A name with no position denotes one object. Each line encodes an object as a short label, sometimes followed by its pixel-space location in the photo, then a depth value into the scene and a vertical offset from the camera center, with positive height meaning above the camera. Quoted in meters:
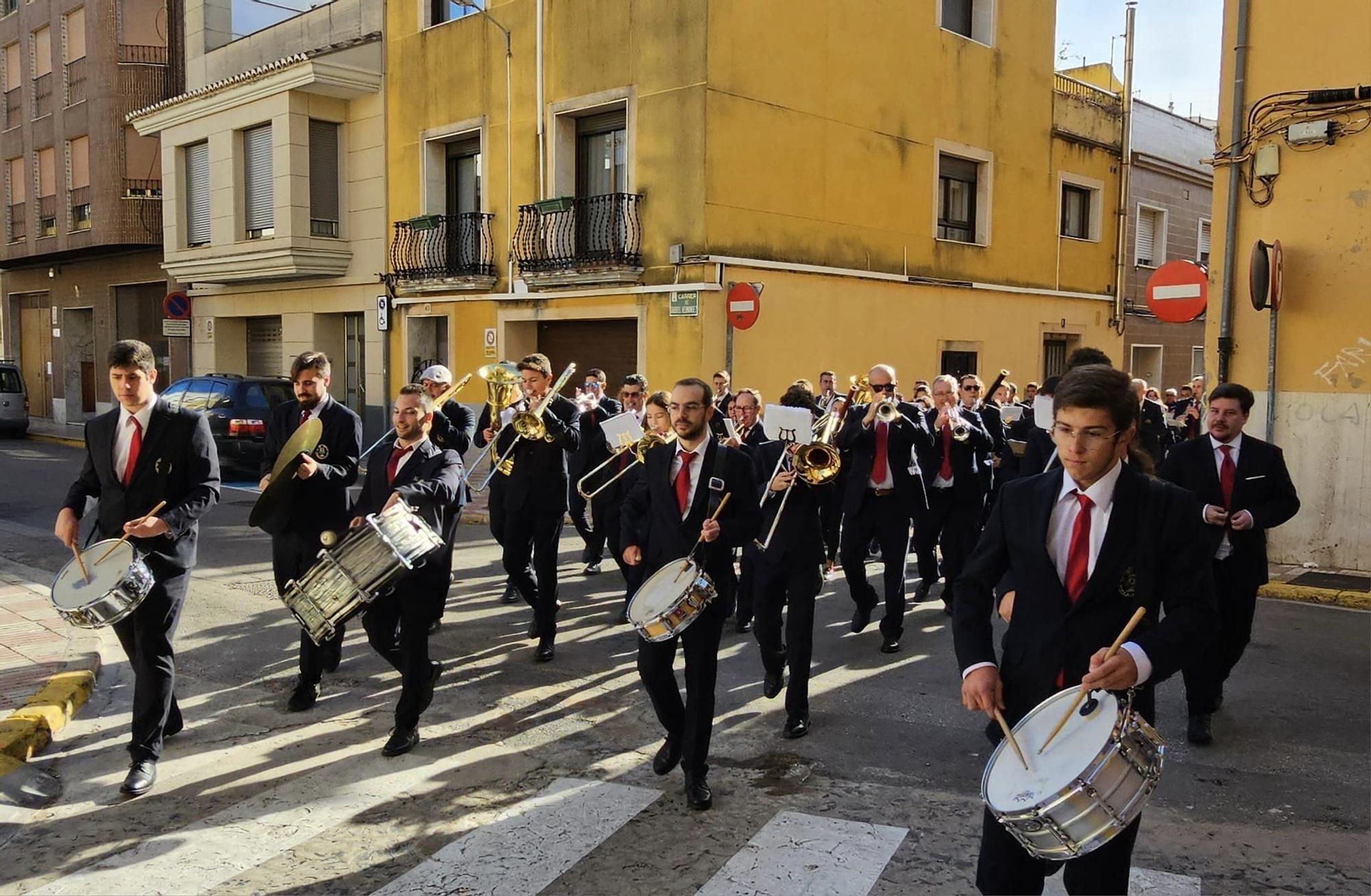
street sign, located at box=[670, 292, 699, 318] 15.59 +0.67
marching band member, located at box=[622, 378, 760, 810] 5.06 -0.83
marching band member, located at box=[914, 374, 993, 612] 8.67 -1.07
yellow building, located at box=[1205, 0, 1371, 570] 10.20 +0.97
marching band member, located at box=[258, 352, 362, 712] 6.30 -0.86
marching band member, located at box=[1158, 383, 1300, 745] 6.04 -0.80
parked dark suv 17.12 -0.94
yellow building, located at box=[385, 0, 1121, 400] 15.77 +2.73
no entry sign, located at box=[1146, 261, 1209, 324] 10.72 +0.63
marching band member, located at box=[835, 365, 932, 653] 8.05 -0.99
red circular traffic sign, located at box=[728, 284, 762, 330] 14.05 +0.60
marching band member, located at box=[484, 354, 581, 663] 7.75 -1.04
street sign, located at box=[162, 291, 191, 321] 22.81 +0.86
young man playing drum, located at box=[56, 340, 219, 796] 5.18 -0.73
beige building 20.38 +3.19
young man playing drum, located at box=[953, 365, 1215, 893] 3.01 -0.61
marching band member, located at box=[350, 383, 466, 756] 5.52 -1.05
